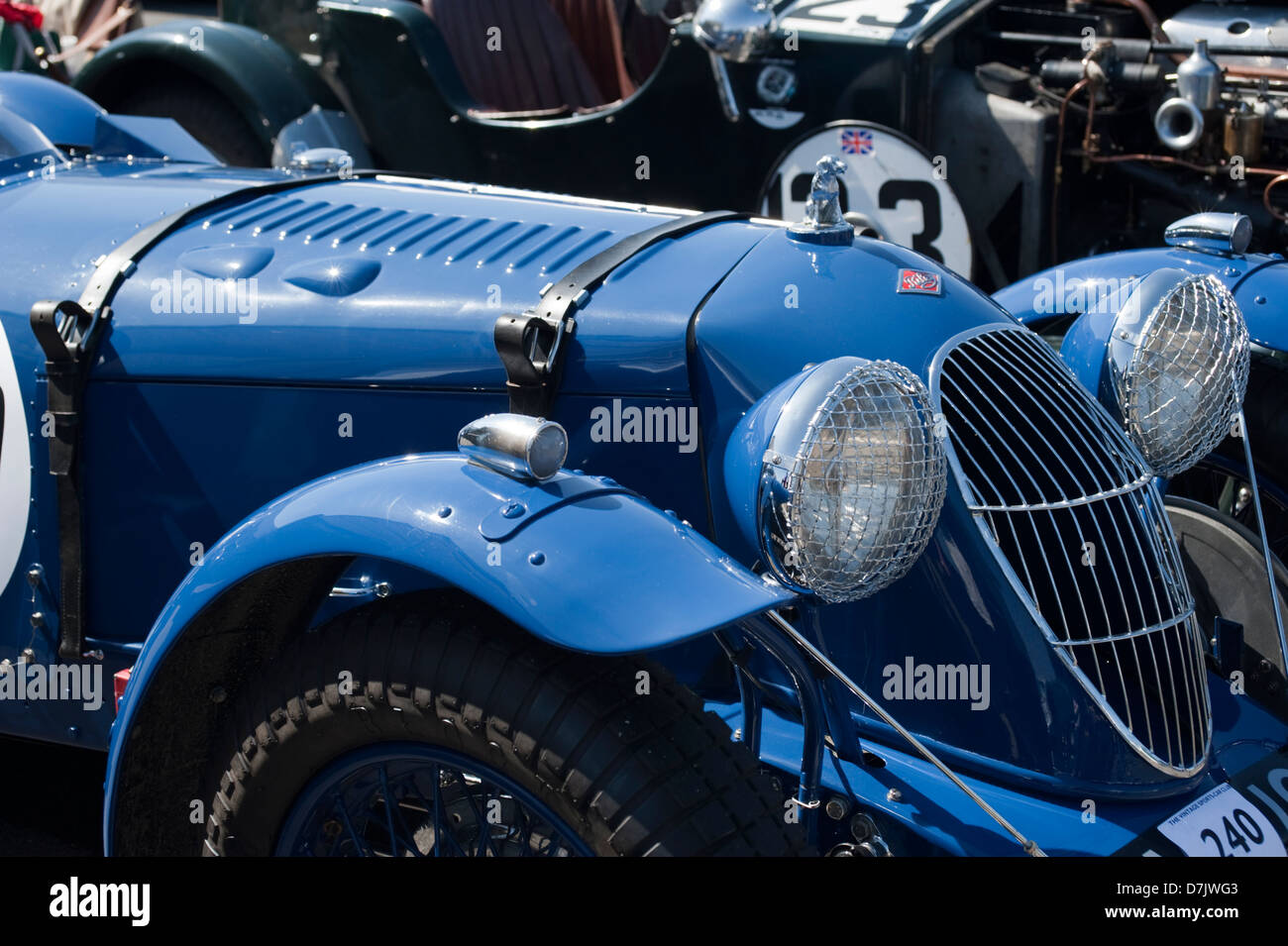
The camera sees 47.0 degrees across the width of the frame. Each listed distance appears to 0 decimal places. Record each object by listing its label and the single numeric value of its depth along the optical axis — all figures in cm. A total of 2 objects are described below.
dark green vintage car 480
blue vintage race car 184
